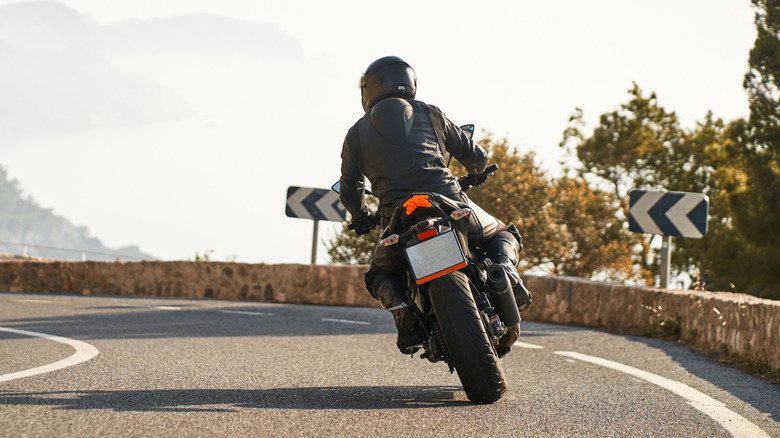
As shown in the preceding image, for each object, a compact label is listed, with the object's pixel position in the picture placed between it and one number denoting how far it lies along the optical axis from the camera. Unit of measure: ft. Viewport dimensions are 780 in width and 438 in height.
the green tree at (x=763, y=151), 95.91
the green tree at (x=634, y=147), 155.33
